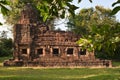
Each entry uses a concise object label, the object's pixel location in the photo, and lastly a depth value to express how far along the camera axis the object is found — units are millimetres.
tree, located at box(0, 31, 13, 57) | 43031
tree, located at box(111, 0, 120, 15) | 2912
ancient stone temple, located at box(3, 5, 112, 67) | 30922
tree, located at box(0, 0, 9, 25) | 3105
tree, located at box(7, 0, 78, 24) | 3346
